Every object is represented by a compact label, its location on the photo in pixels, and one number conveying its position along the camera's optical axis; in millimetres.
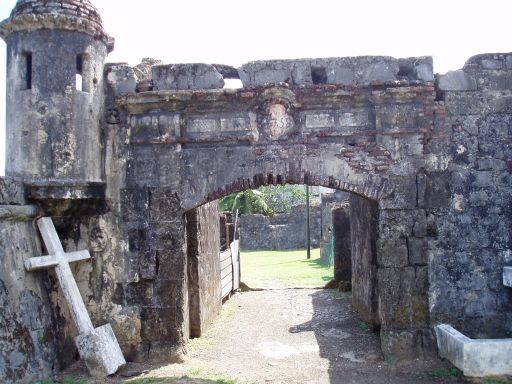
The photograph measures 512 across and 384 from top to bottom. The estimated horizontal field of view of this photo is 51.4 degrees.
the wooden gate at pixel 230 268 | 11445
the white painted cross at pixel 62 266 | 6238
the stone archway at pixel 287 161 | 6730
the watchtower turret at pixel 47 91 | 6516
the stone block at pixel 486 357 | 5707
